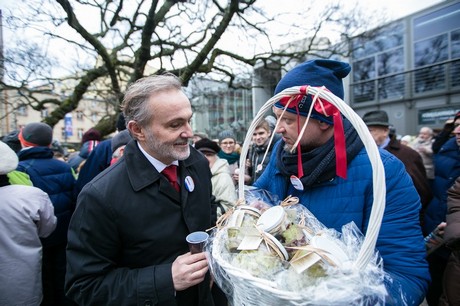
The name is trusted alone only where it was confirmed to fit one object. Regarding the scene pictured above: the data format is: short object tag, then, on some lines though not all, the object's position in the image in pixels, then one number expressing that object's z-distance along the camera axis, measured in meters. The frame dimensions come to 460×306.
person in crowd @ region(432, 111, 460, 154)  3.52
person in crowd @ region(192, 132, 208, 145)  5.49
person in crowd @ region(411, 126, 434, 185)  4.18
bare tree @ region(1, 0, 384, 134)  6.12
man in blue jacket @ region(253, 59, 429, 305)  1.00
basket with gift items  0.72
